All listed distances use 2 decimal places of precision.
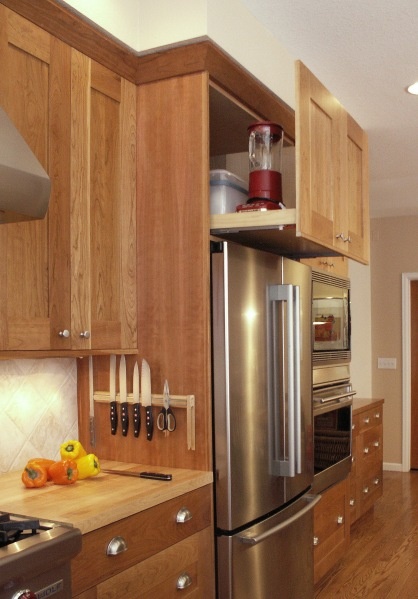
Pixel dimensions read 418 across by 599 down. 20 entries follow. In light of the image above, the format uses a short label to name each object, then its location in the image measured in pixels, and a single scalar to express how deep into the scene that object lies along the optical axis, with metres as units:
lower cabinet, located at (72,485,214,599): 1.85
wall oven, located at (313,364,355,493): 3.33
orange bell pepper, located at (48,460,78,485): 2.21
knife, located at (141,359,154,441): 2.50
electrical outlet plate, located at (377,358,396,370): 6.82
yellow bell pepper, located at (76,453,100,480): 2.30
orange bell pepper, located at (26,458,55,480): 2.21
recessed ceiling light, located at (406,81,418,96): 3.49
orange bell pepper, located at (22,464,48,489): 2.17
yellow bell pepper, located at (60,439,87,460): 2.33
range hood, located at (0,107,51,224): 1.70
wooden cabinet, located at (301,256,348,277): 3.76
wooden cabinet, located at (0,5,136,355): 2.04
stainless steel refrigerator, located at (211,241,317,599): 2.44
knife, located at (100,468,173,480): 2.29
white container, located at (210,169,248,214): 2.68
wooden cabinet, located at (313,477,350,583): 3.50
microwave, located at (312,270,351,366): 3.38
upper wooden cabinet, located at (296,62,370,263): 2.38
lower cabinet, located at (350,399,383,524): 4.68
